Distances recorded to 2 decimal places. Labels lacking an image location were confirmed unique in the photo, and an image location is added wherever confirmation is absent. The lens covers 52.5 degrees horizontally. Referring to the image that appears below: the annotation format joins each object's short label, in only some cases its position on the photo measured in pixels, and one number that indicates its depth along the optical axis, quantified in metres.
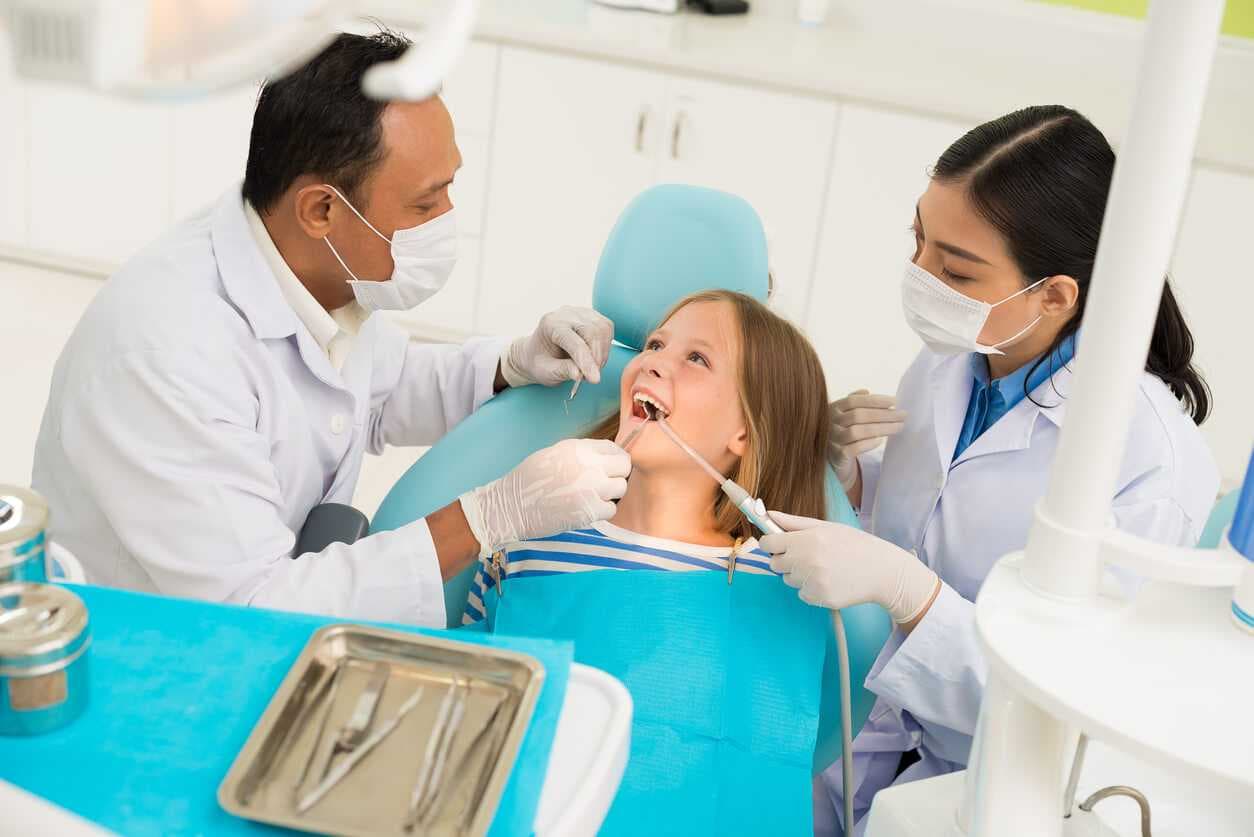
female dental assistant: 1.55
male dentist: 1.55
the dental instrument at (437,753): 0.89
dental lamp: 0.64
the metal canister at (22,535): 0.92
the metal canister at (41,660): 0.88
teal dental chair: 1.88
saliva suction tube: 1.53
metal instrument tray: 0.88
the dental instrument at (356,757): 0.89
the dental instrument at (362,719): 0.94
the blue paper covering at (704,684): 1.55
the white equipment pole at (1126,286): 0.71
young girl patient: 1.79
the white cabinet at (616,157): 3.34
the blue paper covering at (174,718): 0.86
